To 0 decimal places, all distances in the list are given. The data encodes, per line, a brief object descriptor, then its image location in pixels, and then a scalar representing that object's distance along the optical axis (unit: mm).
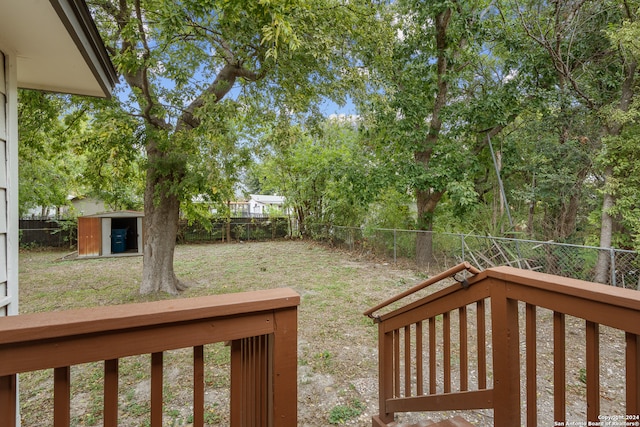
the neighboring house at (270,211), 15531
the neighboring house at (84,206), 15227
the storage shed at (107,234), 10586
